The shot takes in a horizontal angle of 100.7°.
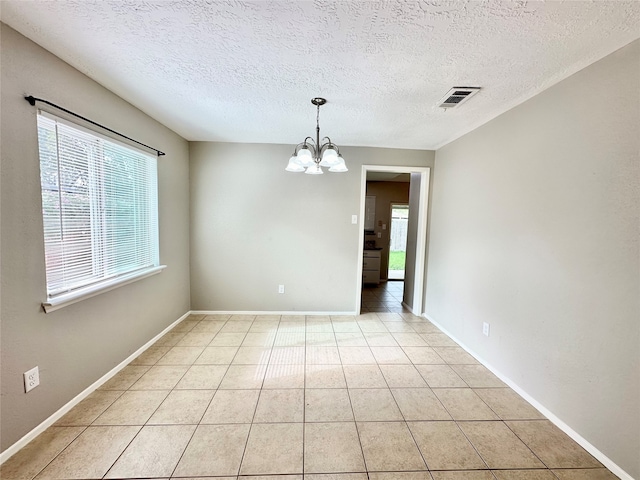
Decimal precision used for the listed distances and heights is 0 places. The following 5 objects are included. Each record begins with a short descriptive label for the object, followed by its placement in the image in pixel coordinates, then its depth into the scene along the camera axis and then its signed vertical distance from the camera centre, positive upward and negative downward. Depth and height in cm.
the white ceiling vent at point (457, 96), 192 +100
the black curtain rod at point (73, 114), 149 +67
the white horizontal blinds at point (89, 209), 164 +5
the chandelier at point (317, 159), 206 +50
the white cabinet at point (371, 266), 562 -90
